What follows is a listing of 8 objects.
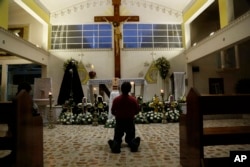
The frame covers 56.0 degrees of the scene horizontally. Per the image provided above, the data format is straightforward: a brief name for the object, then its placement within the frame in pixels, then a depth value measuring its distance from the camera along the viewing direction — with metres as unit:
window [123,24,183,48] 11.97
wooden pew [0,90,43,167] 2.46
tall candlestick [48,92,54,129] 7.29
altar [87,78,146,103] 9.40
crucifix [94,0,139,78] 9.55
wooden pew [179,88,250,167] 2.63
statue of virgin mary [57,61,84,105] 10.31
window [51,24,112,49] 11.88
